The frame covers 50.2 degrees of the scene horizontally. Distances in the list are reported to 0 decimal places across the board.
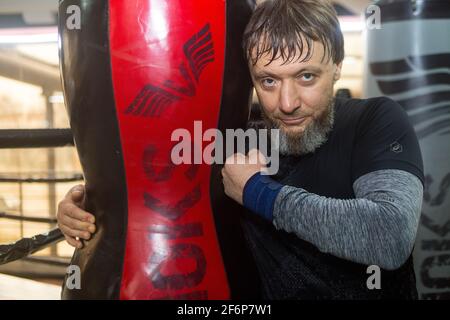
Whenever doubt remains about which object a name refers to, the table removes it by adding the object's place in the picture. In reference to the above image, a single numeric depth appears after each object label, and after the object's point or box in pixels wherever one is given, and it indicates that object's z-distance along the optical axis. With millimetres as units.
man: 719
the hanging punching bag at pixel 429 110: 1486
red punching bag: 746
